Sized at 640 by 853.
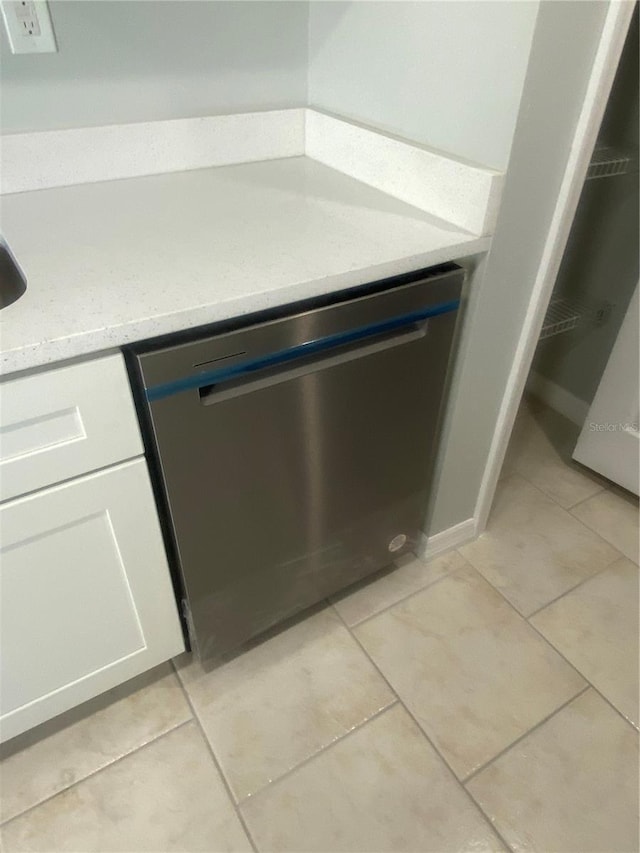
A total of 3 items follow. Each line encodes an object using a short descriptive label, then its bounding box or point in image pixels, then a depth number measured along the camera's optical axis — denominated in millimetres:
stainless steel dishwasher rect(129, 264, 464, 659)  946
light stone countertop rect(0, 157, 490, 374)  839
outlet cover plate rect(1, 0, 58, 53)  1102
